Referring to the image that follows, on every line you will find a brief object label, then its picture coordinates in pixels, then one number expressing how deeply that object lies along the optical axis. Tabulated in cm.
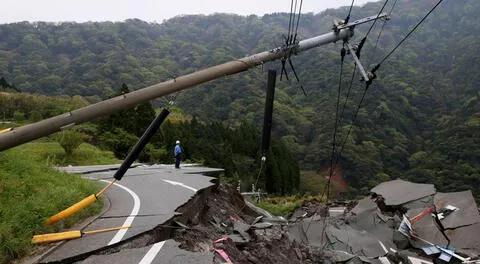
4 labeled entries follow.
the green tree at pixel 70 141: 2228
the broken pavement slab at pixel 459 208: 1554
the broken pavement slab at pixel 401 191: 1911
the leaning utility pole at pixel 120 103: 520
